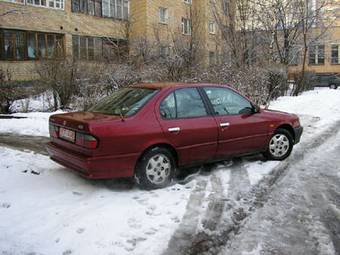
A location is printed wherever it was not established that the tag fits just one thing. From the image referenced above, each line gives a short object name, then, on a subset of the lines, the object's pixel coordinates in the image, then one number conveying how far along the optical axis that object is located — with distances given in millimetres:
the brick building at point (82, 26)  25016
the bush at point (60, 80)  14406
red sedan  5648
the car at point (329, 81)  41344
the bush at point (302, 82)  23903
